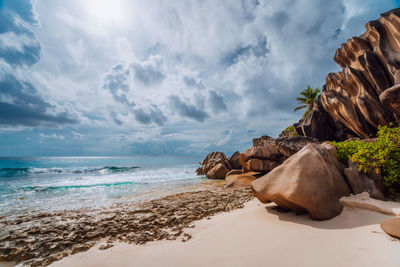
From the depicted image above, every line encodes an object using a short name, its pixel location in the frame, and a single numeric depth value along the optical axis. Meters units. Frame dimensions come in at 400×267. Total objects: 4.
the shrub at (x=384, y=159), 4.83
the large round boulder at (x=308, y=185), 4.06
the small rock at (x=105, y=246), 4.02
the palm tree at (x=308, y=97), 38.18
